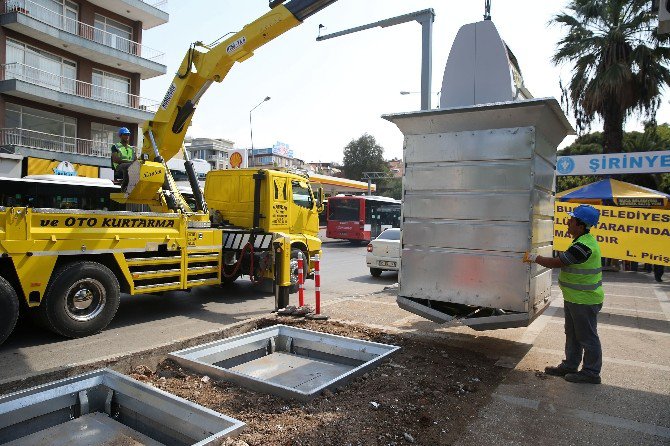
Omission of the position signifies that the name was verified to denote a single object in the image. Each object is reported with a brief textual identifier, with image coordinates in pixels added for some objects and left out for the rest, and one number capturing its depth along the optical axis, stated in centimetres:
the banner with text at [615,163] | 1641
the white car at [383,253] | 1409
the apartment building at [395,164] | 10965
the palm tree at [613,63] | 1752
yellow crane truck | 616
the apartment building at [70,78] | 2361
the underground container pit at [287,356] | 514
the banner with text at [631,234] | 1080
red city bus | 2828
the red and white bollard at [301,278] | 810
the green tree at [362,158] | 7319
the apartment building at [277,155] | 6138
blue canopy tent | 1438
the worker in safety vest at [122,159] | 828
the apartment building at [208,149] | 7662
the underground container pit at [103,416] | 373
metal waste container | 541
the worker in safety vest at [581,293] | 512
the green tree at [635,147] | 2365
